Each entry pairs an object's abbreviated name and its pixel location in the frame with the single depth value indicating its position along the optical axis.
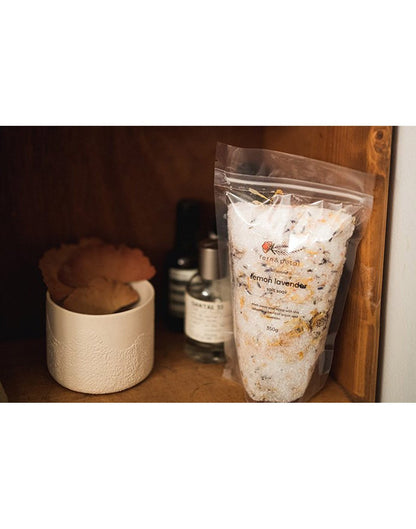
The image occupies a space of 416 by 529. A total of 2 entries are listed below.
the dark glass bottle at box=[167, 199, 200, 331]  0.75
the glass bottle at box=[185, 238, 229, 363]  0.67
